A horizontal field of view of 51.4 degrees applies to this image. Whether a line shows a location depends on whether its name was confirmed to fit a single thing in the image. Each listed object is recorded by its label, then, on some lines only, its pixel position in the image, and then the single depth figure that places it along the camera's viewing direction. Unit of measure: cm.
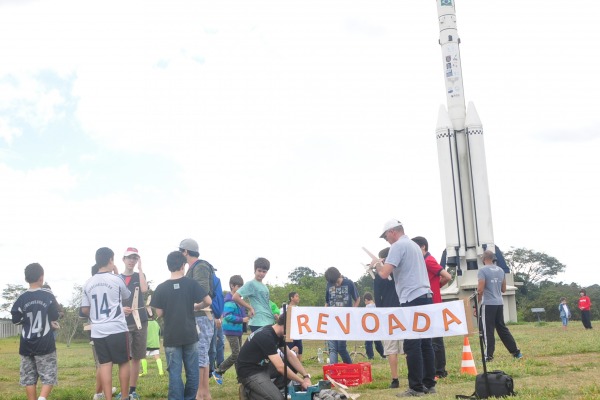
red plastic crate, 877
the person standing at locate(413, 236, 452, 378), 900
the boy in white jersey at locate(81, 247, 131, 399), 725
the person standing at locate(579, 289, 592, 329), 2275
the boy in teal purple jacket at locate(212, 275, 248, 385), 1046
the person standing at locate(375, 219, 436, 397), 768
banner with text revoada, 719
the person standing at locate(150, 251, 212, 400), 705
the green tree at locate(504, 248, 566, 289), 6988
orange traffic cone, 961
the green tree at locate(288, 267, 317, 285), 7224
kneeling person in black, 709
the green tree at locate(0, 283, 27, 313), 4578
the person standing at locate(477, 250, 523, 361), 1112
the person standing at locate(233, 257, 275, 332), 891
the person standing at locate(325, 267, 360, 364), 1127
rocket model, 3095
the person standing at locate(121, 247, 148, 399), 861
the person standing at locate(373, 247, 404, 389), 865
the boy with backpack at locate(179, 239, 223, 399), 792
